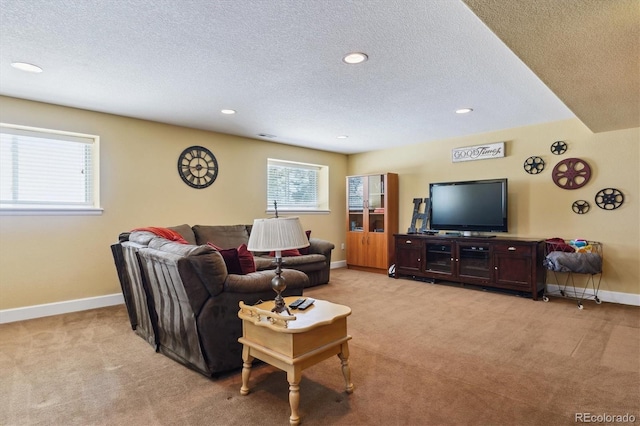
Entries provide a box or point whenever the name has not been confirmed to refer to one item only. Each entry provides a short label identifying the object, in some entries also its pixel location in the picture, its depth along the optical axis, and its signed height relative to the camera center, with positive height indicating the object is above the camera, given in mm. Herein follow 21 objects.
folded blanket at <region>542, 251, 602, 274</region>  3891 -560
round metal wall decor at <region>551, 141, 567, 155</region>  4512 +868
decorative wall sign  5082 +932
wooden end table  1822 -722
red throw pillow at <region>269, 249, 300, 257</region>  5113 -609
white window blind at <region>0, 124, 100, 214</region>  3662 +453
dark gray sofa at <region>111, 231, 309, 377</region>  2213 -587
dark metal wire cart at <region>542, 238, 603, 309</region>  3910 -625
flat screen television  4824 +105
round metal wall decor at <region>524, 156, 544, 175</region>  4731 +669
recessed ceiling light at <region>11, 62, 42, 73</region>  2775 +1179
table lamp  2043 -154
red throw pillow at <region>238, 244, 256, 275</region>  2695 -390
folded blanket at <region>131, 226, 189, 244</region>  3193 -209
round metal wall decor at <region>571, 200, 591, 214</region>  4373 +93
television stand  4352 -671
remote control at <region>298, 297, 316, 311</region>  2179 -596
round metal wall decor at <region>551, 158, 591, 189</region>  4379 +517
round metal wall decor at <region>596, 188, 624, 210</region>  4160 +179
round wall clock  4844 +649
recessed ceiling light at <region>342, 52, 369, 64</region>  2615 +1198
